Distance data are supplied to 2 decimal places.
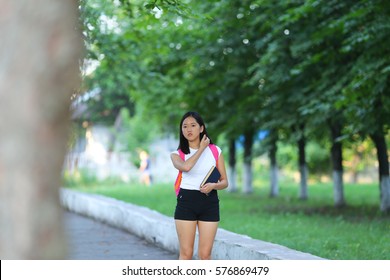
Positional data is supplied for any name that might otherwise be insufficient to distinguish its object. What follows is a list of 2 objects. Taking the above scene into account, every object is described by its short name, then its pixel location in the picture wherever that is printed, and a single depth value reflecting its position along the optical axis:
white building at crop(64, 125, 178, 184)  77.25
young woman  11.00
